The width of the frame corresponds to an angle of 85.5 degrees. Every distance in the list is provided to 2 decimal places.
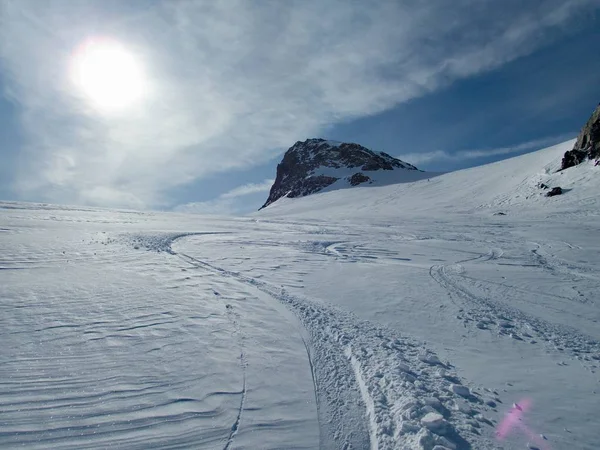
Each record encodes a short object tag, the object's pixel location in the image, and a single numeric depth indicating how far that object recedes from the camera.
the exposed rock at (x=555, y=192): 25.66
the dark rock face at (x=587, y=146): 29.33
